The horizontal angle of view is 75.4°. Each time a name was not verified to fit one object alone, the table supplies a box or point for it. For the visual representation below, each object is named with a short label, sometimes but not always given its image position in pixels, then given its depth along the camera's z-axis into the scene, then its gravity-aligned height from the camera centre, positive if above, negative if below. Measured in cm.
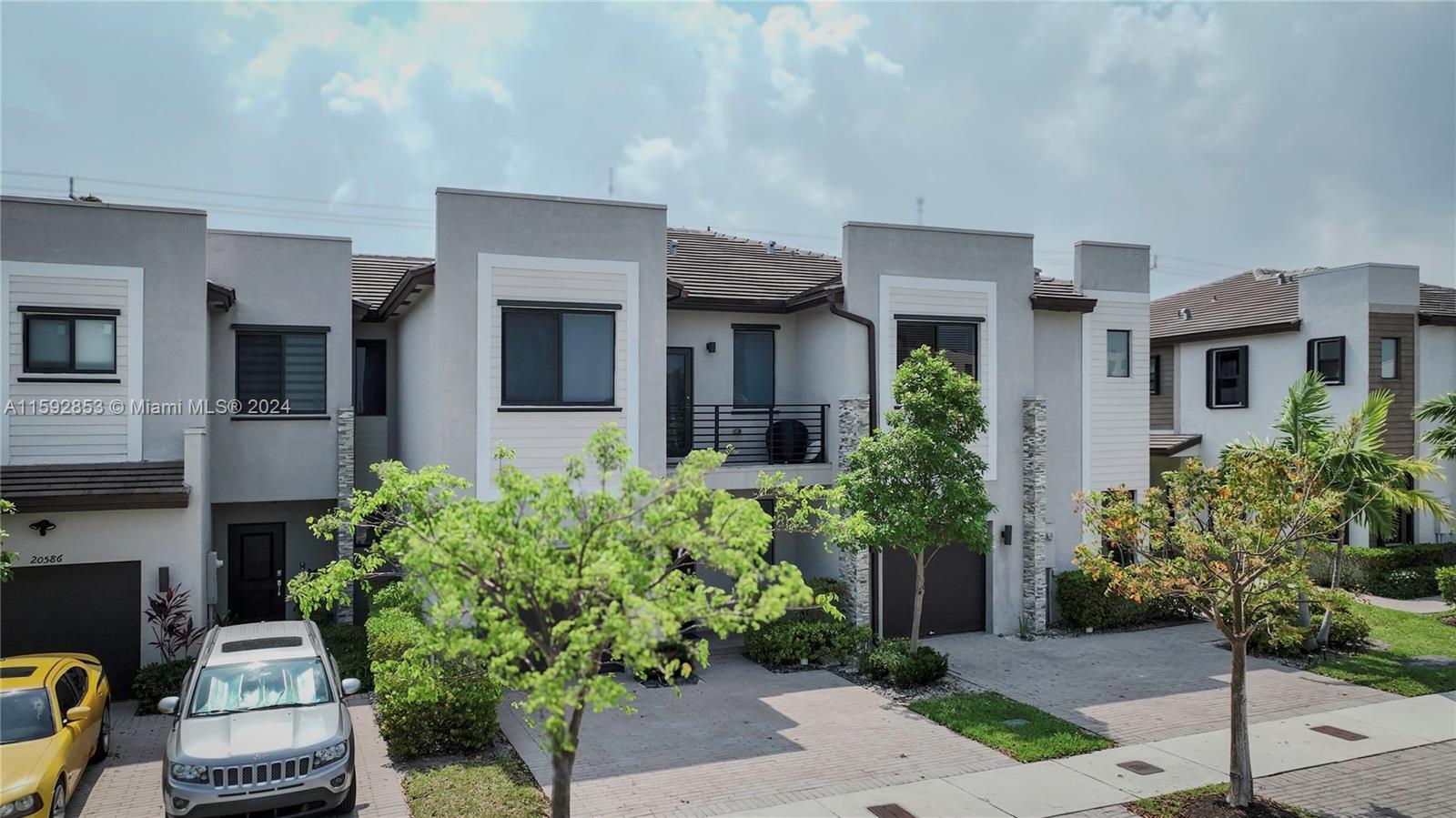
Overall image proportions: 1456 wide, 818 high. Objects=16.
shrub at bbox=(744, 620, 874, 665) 1545 -387
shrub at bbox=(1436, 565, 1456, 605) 1961 -357
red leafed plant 1341 -312
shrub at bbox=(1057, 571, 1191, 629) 1808 -379
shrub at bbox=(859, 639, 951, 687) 1418 -389
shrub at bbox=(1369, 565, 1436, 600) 2191 -403
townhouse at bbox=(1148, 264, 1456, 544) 2291 +149
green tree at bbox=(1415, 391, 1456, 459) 1934 -21
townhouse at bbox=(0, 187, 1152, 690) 1388 +65
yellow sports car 863 -330
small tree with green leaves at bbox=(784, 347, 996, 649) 1420 -97
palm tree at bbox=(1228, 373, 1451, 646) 1603 -82
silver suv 884 -325
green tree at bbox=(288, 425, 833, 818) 599 -111
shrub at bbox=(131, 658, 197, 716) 1296 -384
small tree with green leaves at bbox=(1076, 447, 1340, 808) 993 -142
